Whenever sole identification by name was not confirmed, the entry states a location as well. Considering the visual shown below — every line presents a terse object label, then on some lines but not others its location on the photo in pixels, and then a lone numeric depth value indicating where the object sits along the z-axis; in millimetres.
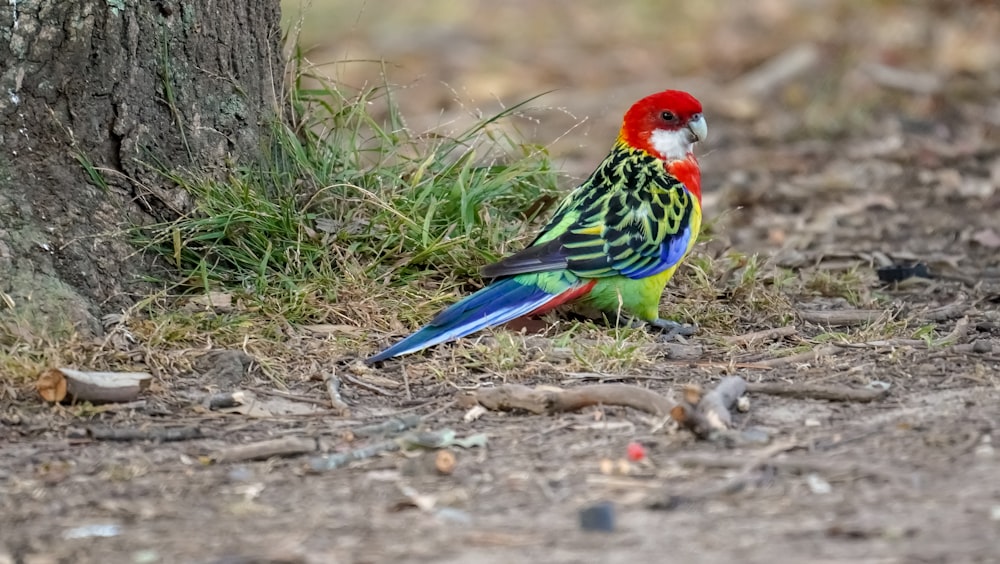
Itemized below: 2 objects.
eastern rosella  8586
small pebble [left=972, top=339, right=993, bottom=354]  8180
